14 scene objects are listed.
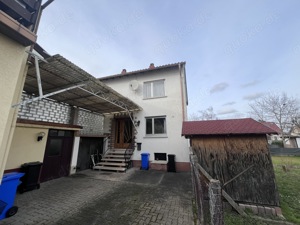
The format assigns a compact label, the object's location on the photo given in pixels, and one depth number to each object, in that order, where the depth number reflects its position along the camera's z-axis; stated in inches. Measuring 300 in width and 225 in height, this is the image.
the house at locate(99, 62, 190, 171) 348.2
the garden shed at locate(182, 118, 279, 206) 163.9
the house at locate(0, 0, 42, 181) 73.4
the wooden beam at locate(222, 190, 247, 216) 156.9
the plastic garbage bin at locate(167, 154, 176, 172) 320.5
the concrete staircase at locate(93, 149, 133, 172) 318.7
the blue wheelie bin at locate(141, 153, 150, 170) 337.1
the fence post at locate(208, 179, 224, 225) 73.1
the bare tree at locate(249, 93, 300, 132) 961.7
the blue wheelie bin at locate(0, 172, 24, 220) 129.7
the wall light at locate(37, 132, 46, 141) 225.1
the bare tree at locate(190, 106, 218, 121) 1655.9
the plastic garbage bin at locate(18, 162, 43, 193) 189.9
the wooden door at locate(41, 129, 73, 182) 241.9
